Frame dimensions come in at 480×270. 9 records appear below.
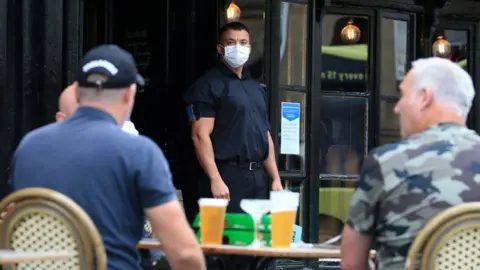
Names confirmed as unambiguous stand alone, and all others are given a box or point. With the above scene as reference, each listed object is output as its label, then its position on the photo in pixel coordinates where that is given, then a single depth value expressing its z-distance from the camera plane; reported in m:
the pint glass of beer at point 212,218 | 7.89
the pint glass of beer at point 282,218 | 7.86
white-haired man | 6.16
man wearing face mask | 12.41
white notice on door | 14.73
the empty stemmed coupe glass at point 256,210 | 7.93
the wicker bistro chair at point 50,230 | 5.86
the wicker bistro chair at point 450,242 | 6.00
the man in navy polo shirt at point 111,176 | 5.94
